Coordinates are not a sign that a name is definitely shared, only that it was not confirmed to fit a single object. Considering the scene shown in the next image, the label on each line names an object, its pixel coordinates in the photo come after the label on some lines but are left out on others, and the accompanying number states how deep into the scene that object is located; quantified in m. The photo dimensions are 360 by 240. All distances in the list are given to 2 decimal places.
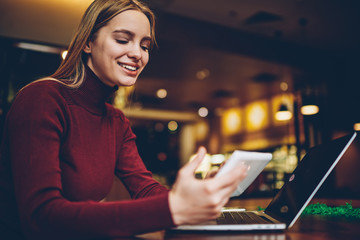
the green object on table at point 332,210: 1.12
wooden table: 0.70
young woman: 0.61
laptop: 0.76
